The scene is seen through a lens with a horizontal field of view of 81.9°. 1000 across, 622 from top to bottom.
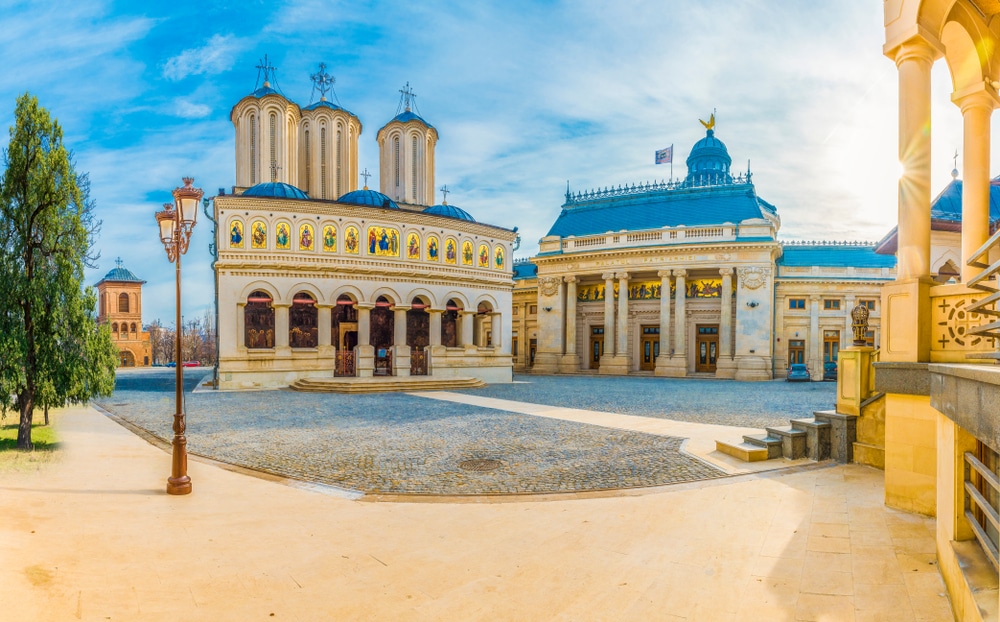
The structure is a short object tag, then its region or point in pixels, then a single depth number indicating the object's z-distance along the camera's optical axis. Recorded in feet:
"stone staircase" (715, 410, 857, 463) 33.63
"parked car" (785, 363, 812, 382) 122.11
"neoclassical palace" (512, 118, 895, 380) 134.21
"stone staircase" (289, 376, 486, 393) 90.79
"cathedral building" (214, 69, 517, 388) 100.27
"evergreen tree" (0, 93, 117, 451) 41.09
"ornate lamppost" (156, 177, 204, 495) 29.27
